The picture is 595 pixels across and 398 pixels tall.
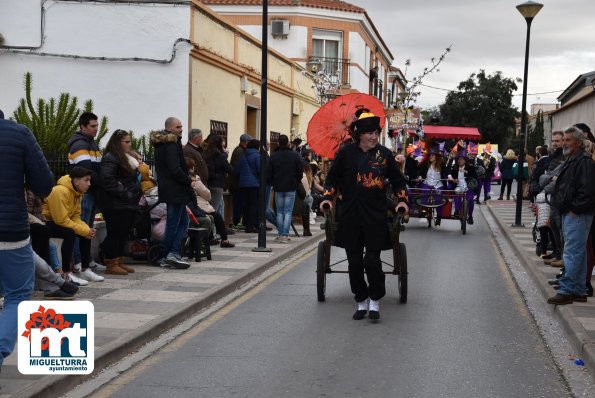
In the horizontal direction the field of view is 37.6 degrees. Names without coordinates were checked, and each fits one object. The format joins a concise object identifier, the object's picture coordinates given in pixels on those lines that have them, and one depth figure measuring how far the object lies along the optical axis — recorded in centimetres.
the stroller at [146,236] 1240
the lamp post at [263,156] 1440
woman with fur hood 1104
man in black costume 880
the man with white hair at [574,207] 937
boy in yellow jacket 977
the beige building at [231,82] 1878
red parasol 1467
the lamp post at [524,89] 2048
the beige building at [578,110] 2801
